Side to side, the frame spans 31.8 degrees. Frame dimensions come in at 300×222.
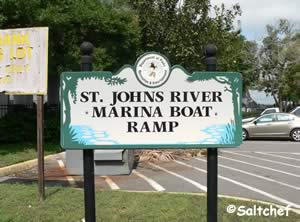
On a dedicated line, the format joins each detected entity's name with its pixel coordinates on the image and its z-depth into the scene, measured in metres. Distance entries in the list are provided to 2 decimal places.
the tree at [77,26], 14.87
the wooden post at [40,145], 7.94
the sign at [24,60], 8.27
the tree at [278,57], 52.78
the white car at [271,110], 33.66
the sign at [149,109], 4.79
